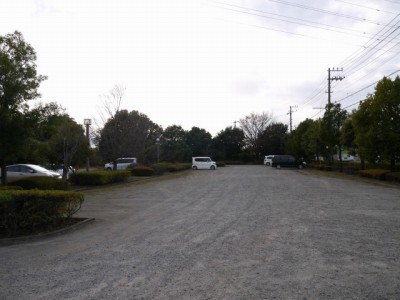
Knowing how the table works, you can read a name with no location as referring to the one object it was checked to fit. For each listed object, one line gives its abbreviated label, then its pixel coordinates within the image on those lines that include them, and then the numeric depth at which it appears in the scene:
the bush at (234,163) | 68.56
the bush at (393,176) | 21.69
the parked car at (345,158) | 63.51
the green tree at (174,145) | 54.44
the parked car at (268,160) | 59.55
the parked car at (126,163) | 36.28
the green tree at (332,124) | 35.72
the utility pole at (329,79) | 41.07
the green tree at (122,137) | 27.38
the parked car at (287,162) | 47.59
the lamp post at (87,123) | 23.38
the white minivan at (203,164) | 47.59
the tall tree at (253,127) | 74.94
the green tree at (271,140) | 70.50
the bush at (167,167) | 33.97
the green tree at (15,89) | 13.70
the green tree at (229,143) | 71.56
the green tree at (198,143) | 68.12
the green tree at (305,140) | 40.66
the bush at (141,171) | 31.12
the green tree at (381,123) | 22.45
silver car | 20.20
